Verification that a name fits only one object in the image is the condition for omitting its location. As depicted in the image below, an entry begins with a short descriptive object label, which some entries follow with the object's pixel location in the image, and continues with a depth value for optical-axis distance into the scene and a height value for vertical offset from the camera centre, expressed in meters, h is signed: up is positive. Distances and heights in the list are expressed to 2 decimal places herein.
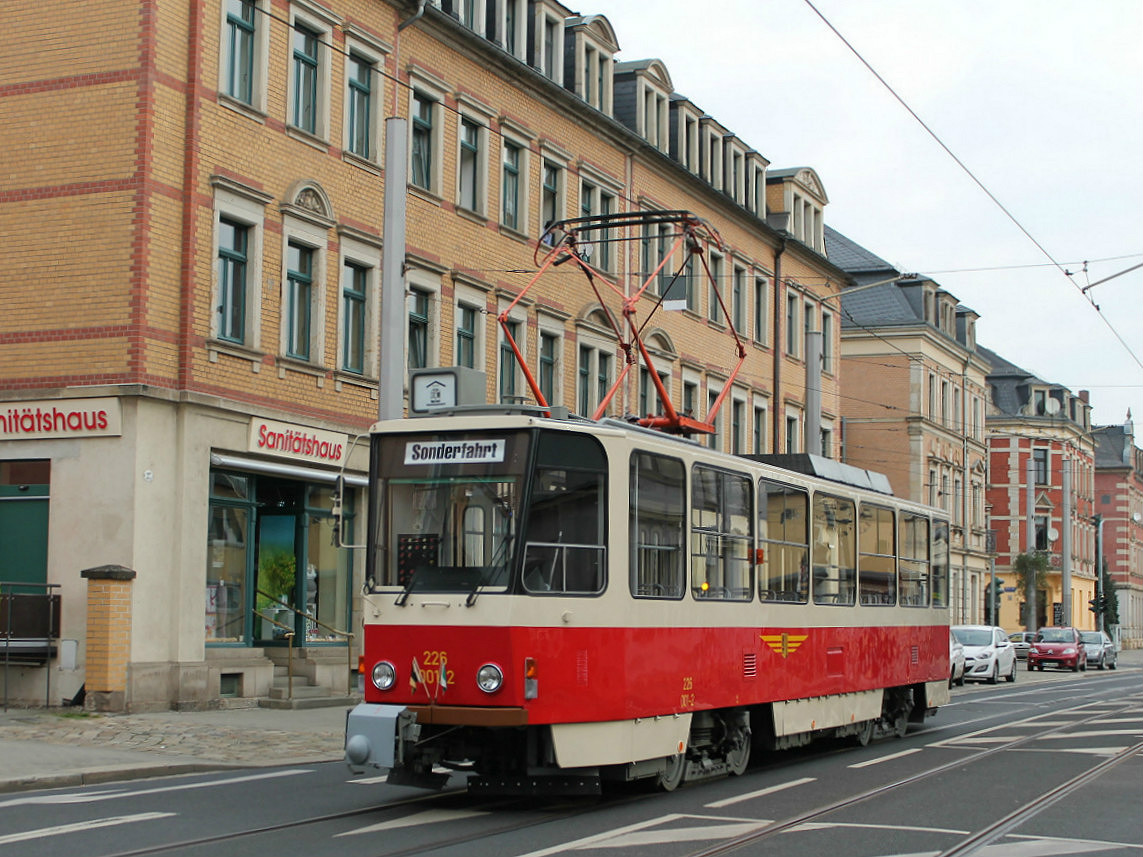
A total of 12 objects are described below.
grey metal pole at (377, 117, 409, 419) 16.62 +3.03
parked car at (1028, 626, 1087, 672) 51.81 -2.67
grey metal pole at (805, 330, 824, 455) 31.50 +3.61
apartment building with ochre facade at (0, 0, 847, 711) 20.55 +4.03
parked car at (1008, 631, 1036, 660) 54.44 -2.57
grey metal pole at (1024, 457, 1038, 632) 60.41 -0.68
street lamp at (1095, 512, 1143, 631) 73.51 +0.24
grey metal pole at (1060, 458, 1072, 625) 62.81 +0.32
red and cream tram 11.41 -0.30
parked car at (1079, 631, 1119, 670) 54.22 -2.76
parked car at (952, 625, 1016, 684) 38.50 -2.08
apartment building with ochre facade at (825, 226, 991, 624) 63.00 +7.19
